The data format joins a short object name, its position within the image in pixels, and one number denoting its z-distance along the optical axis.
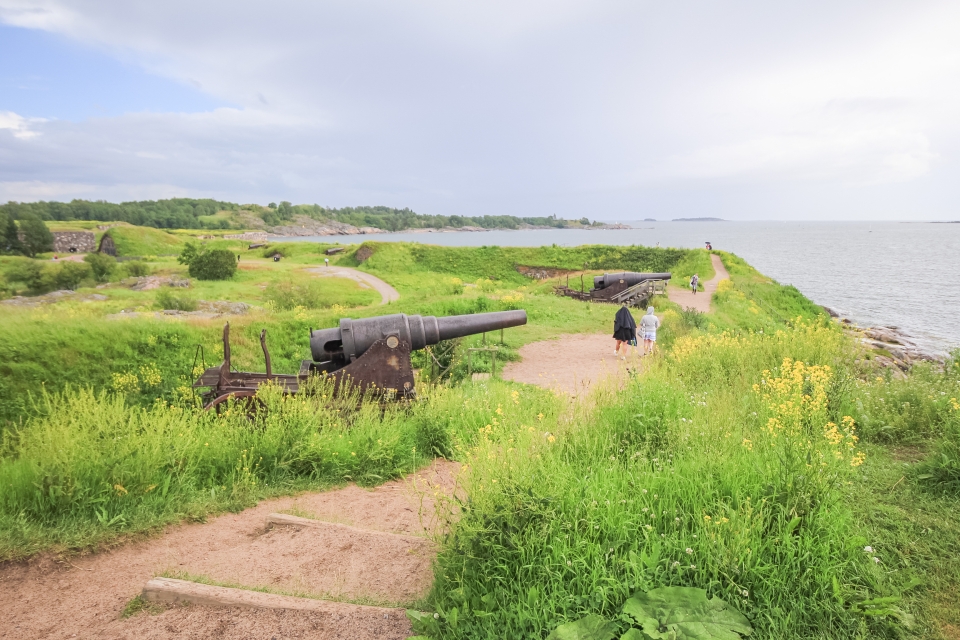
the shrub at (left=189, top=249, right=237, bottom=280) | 28.36
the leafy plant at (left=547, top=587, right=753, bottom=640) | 2.39
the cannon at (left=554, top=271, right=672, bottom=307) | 20.31
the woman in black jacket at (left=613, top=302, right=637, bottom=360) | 11.06
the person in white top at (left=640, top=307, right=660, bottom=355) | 10.97
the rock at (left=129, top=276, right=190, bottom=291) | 25.59
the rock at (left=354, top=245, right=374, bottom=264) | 44.12
